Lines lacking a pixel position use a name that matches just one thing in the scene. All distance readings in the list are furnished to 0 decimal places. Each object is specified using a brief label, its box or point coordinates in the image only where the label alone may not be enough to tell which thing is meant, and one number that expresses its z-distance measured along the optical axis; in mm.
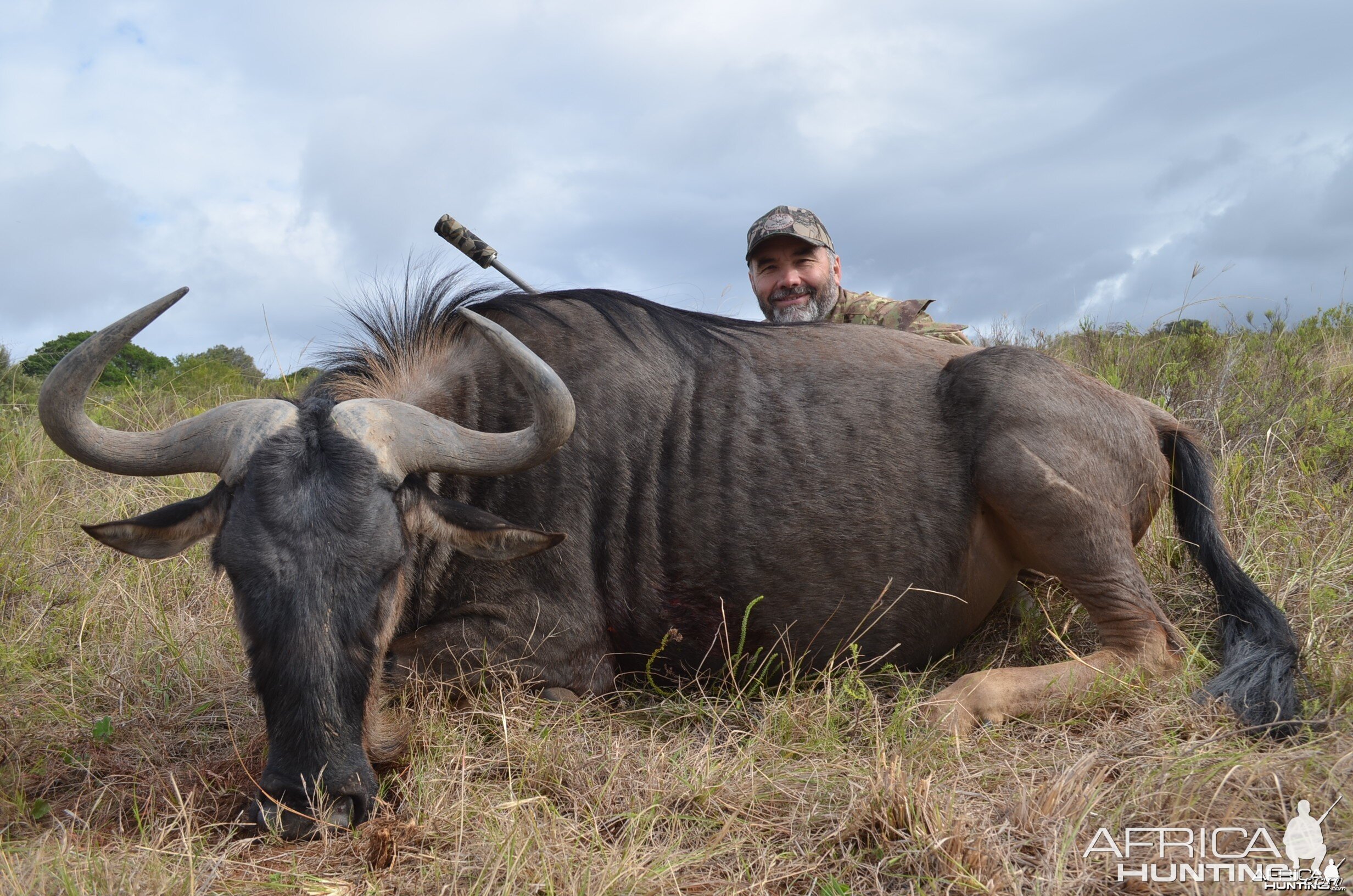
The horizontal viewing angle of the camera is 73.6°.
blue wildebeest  3350
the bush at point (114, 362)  12625
